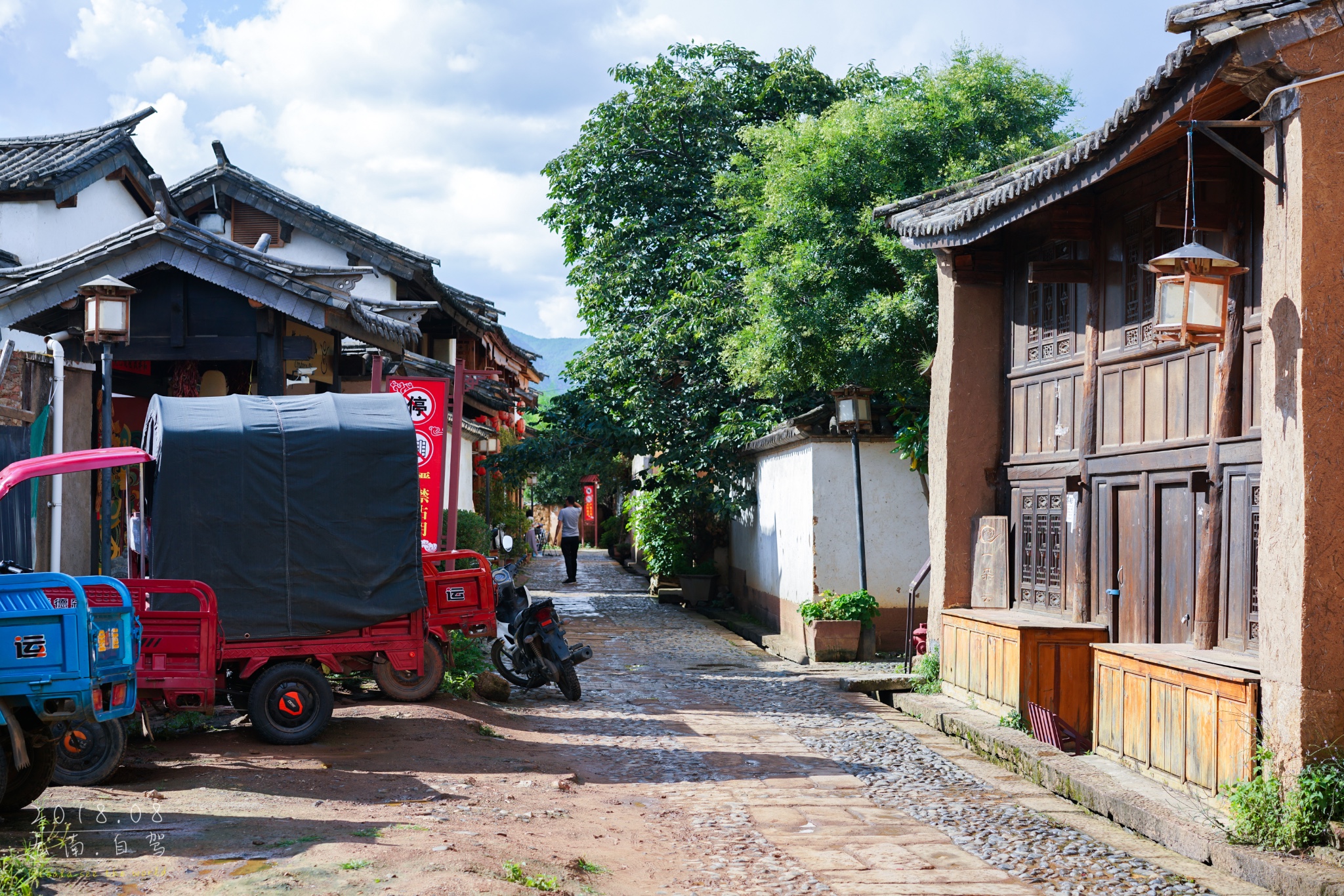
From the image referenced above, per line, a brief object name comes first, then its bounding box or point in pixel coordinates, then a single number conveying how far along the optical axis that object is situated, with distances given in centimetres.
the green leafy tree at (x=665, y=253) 2194
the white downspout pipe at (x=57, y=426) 1075
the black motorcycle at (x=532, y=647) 1225
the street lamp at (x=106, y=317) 970
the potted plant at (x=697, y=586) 2414
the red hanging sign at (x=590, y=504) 5734
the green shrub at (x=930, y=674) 1283
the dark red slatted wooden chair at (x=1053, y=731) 992
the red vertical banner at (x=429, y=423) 1266
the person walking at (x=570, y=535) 2927
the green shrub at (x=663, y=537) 2380
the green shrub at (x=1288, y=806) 645
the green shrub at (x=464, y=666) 1150
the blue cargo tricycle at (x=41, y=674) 623
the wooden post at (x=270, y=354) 1158
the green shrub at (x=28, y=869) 461
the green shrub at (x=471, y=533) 1916
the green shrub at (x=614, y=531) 4306
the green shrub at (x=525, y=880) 548
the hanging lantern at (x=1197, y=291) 745
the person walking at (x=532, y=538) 3600
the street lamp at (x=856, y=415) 1541
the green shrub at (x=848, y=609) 1561
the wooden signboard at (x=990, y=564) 1211
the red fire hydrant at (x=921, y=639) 1387
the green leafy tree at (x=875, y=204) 1522
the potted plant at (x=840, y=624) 1562
